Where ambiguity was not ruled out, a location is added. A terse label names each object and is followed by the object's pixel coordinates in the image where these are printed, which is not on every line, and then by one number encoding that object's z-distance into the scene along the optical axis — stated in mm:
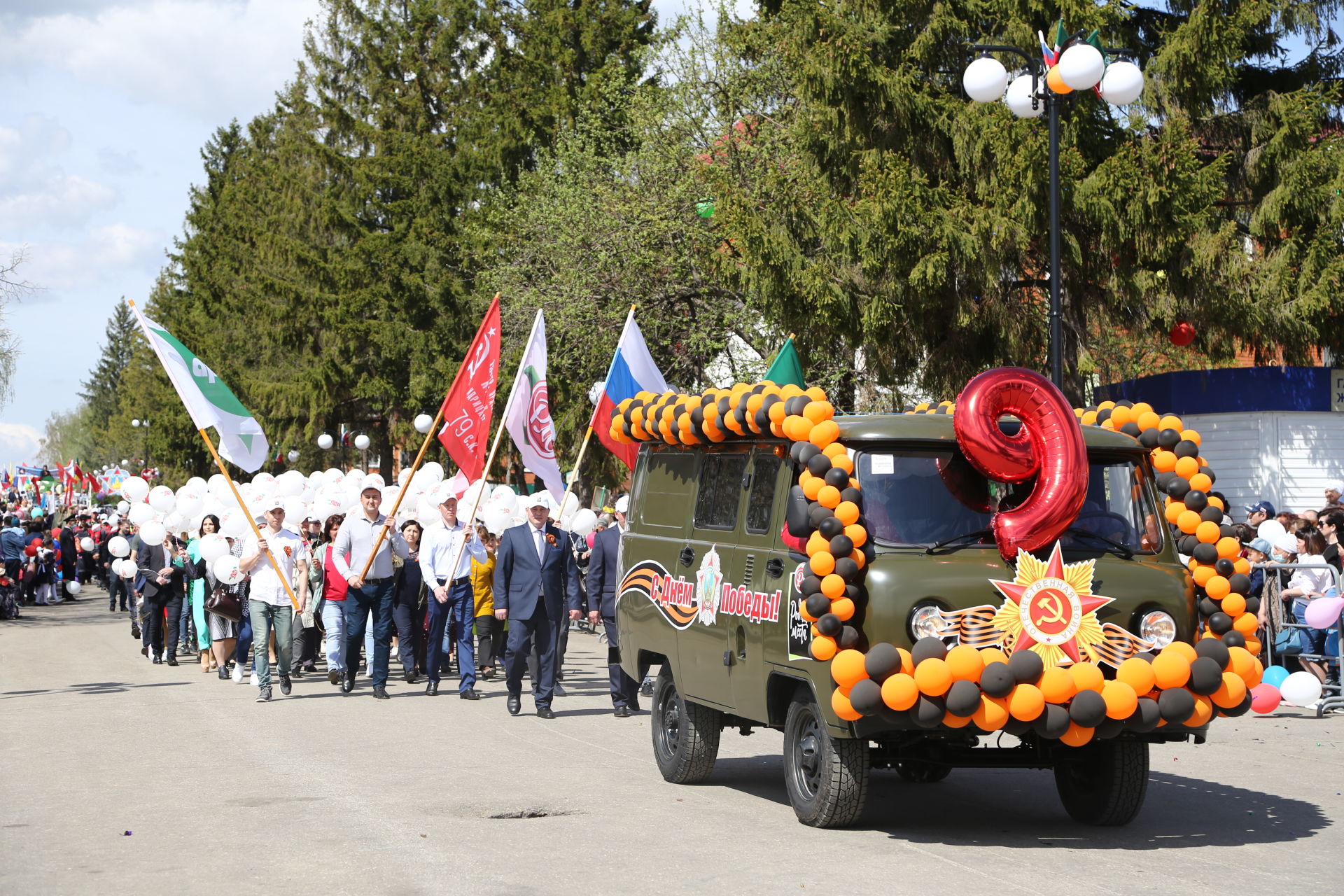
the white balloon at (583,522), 22266
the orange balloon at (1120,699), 7934
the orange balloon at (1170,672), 8094
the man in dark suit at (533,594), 14672
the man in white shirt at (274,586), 16500
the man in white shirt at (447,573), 16984
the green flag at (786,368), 14344
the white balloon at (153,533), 22016
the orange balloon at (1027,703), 7840
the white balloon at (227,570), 17641
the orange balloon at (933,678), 7801
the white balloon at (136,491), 24234
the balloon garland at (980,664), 7855
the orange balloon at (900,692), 7785
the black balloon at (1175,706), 8055
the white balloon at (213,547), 18625
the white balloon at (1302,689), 13914
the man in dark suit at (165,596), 20859
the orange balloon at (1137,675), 8055
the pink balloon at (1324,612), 14242
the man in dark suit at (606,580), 15711
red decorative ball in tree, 22703
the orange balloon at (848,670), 7910
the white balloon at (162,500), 22703
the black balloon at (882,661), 7867
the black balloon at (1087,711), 7867
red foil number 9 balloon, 8219
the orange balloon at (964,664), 7848
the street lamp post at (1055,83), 15305
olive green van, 8203
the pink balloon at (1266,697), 12734
